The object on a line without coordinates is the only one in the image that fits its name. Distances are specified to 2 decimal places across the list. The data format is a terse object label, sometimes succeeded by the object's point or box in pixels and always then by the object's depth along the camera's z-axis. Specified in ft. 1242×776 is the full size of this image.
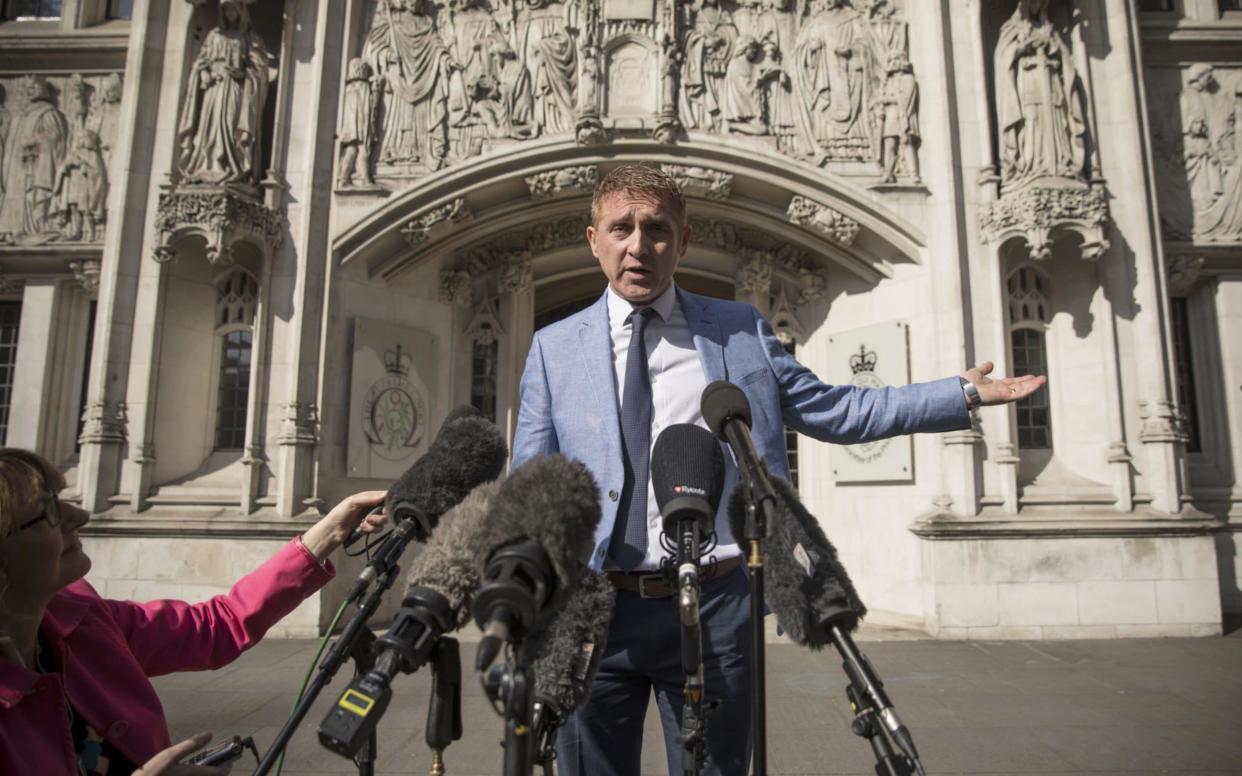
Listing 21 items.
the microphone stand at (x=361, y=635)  4.50
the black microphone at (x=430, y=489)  5.18
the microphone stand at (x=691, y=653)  4.57
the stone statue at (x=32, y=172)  29.99
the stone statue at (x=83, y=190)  29.89
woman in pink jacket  5.01
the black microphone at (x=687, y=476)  4.89
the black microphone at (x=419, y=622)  3.42
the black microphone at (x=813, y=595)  4.54
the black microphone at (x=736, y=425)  5.01
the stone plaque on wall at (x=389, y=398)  26.94
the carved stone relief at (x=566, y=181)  27.12
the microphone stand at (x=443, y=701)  4.39
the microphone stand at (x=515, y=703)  3.31
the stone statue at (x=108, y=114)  30.45
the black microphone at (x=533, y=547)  3.22
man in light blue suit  6.03
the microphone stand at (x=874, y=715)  4.25
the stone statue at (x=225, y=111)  26.53
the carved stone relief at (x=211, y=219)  25.25
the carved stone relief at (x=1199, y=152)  28.84
